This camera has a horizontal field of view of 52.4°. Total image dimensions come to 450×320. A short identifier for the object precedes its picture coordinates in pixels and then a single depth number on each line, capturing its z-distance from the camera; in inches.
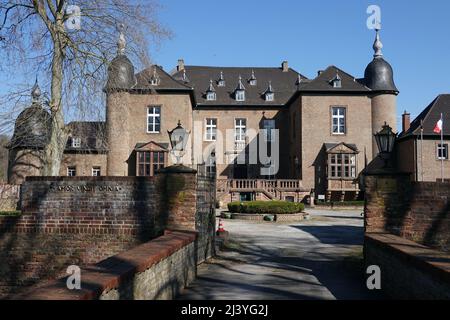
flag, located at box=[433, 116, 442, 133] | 1242.0
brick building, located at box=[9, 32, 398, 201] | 1401.3
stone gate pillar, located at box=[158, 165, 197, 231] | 375.6
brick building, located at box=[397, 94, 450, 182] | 1354.6
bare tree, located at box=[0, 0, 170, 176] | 625.5
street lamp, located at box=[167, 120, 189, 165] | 397.4
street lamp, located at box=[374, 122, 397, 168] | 382.6
